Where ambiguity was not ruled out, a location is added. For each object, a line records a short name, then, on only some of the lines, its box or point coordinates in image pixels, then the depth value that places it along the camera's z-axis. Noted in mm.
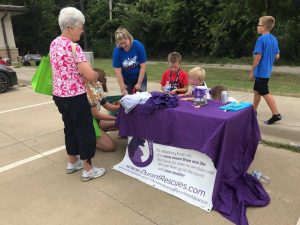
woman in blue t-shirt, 3580
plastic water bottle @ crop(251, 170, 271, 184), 2684
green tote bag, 2875
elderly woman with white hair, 2456
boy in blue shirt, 3911
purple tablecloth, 2301
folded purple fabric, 2694
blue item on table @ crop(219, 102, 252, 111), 2549
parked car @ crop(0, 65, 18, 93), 7218
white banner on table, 2433
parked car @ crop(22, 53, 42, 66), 15221
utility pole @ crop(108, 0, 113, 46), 22947
